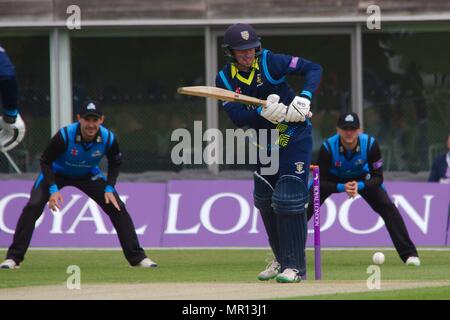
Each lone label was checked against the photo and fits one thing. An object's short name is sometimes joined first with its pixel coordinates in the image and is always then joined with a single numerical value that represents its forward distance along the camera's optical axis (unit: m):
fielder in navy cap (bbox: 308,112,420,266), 14.28
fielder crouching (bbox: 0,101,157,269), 14.03
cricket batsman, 10.53
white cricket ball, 14.34
